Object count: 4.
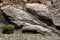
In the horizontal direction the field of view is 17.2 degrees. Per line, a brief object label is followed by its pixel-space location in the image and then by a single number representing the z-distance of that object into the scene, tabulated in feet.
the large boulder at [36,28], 35.40
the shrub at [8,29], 34.88
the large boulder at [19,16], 39.06
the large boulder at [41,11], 38.85
